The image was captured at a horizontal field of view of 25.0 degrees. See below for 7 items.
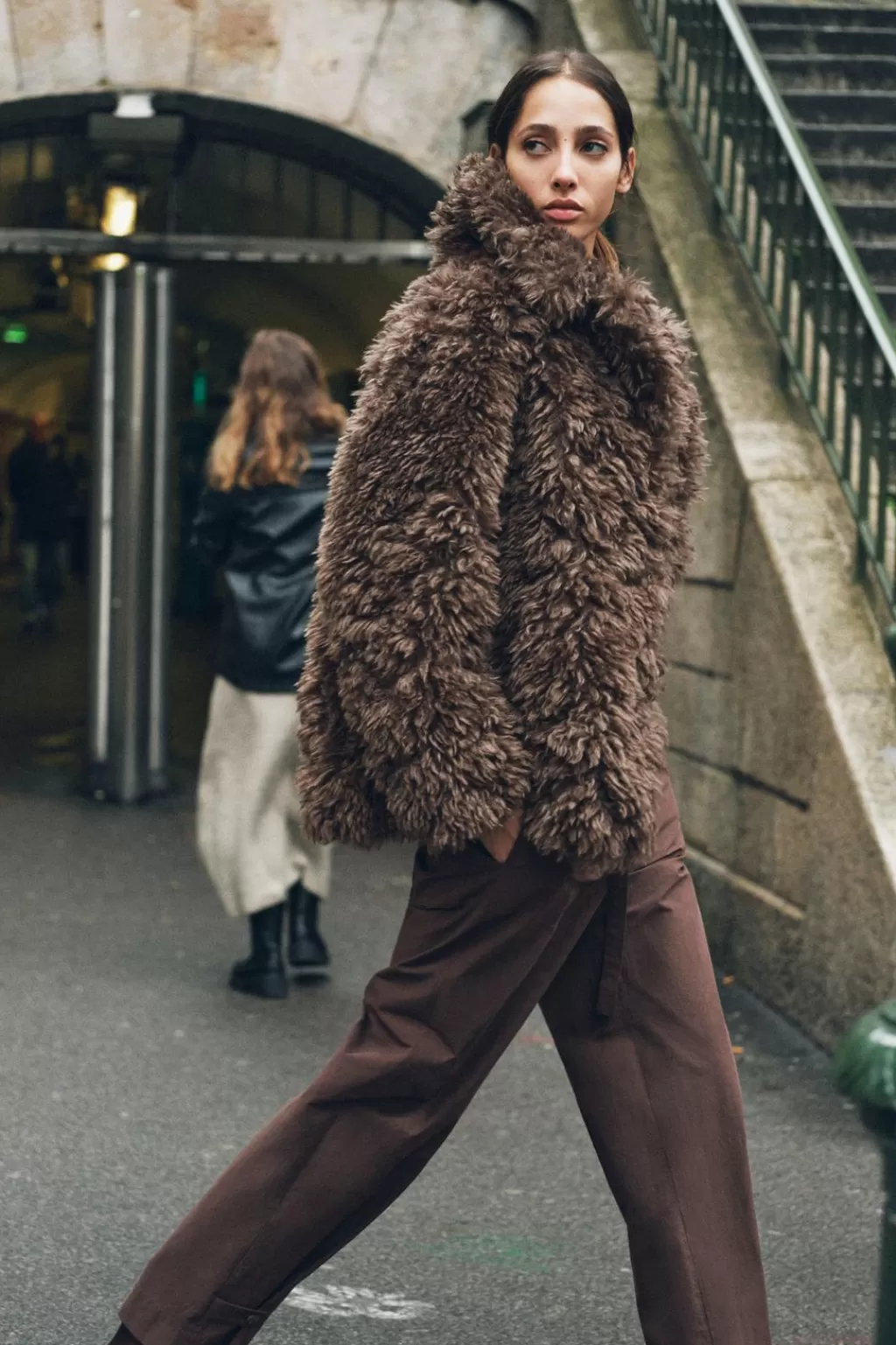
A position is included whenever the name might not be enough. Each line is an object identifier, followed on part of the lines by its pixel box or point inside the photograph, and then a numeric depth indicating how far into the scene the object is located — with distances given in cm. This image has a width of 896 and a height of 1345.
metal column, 919
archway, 871
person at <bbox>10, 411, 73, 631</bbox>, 1975
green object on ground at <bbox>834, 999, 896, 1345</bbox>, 214
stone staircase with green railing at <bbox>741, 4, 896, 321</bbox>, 820
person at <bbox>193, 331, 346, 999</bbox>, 598
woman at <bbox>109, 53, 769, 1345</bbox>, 265
